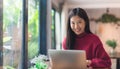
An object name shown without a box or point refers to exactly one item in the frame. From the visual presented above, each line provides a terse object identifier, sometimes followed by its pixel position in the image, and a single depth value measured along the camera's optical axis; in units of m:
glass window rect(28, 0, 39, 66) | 3.24
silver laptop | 1.52
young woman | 1.67
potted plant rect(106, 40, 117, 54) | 6.10
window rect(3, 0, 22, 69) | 2.29
